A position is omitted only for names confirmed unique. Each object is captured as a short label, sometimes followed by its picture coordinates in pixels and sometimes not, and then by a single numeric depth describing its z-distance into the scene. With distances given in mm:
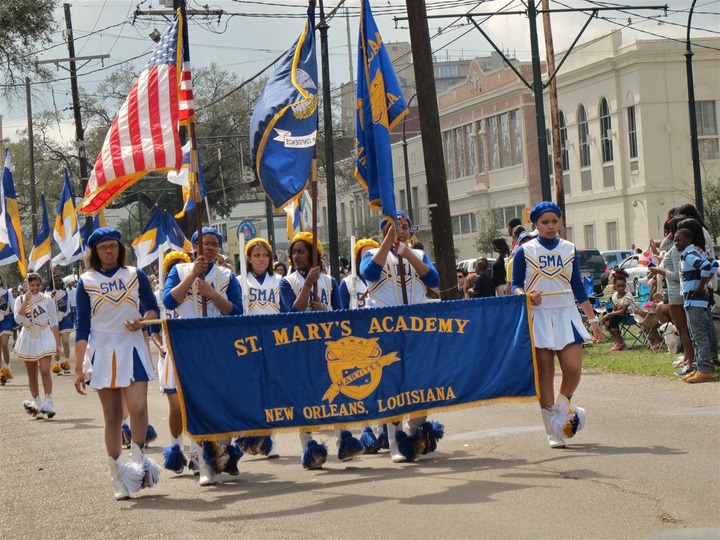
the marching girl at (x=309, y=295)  10000
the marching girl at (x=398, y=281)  9961
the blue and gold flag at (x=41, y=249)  22295
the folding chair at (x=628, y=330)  19823
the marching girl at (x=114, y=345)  9219
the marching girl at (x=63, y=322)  26094
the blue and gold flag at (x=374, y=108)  10383
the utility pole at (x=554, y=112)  32250
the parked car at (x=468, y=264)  45025
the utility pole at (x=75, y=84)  42094
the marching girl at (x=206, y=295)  9641
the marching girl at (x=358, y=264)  10633
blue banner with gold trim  9414
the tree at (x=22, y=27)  34656
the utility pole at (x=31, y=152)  57753
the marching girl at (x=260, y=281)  11430
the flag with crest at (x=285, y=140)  10516
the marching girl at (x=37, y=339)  16484
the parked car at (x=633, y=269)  28602
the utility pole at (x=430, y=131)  17266
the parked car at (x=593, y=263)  36625
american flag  10359
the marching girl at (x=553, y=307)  10039
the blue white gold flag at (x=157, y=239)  25109
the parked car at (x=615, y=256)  43250
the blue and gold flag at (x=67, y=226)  24703
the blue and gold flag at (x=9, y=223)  19688
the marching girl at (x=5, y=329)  23469
